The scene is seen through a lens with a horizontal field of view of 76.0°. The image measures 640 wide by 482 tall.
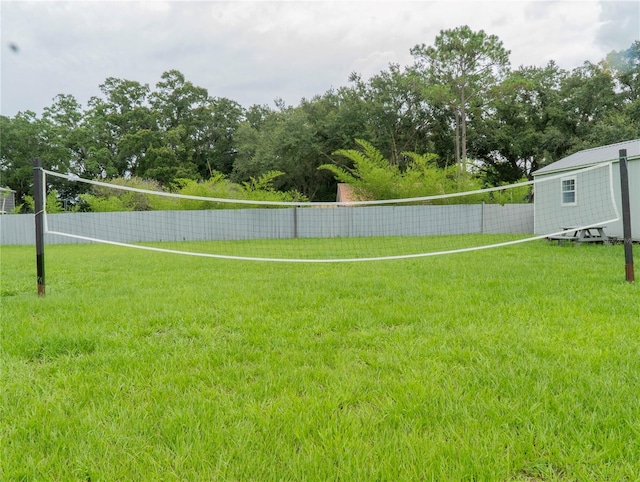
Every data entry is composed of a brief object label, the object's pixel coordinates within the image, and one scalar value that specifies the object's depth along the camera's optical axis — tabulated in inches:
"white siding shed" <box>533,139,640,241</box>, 371.6
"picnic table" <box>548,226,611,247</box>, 359.1
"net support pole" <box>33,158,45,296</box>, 164.6
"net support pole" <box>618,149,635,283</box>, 177.0
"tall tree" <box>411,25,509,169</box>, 864.9
